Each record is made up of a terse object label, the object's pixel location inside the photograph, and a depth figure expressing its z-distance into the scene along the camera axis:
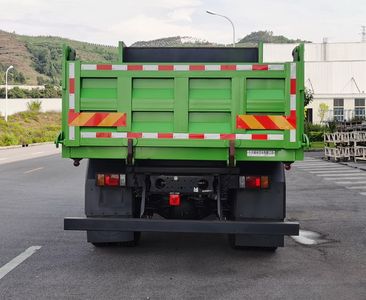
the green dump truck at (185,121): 6.57
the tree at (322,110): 68.06
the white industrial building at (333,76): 70.62
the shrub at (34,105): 94.12
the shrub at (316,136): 46.75
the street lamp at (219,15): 46.33
